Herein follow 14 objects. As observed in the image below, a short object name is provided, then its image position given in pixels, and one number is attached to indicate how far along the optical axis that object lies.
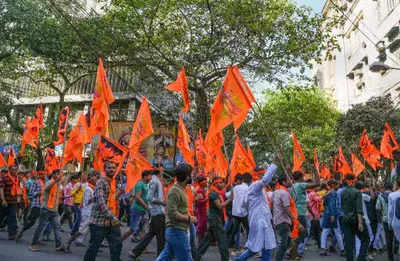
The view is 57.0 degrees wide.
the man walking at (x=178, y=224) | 3.98
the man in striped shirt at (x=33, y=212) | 8.12
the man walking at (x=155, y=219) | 6.15
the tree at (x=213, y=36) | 13.95
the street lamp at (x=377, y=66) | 10.08
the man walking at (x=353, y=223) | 5.97
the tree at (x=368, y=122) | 19.84
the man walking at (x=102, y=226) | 4.80
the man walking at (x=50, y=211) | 7.18
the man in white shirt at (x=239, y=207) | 7.80
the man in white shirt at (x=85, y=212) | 7.35
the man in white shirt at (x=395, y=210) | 5.99
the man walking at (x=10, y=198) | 8.23
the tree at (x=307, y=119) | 26.23
